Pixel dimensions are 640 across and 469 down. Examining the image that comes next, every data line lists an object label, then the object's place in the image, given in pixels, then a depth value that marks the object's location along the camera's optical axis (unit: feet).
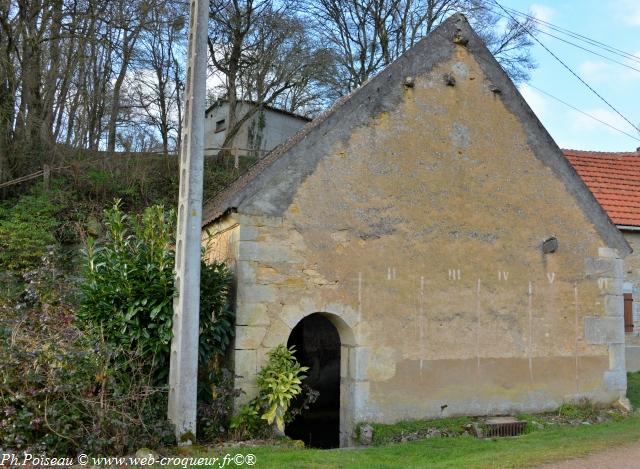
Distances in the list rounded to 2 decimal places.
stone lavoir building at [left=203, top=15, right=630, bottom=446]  27.78
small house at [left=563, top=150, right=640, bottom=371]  47.26
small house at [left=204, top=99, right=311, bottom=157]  80.59
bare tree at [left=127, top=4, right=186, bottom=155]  70.59
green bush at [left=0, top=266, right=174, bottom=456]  21.06
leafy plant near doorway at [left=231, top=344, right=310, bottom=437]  25.41
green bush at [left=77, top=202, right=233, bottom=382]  24.91
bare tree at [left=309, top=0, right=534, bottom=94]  79.00
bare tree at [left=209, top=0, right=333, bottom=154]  71.15
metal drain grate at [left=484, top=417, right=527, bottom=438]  29.89
